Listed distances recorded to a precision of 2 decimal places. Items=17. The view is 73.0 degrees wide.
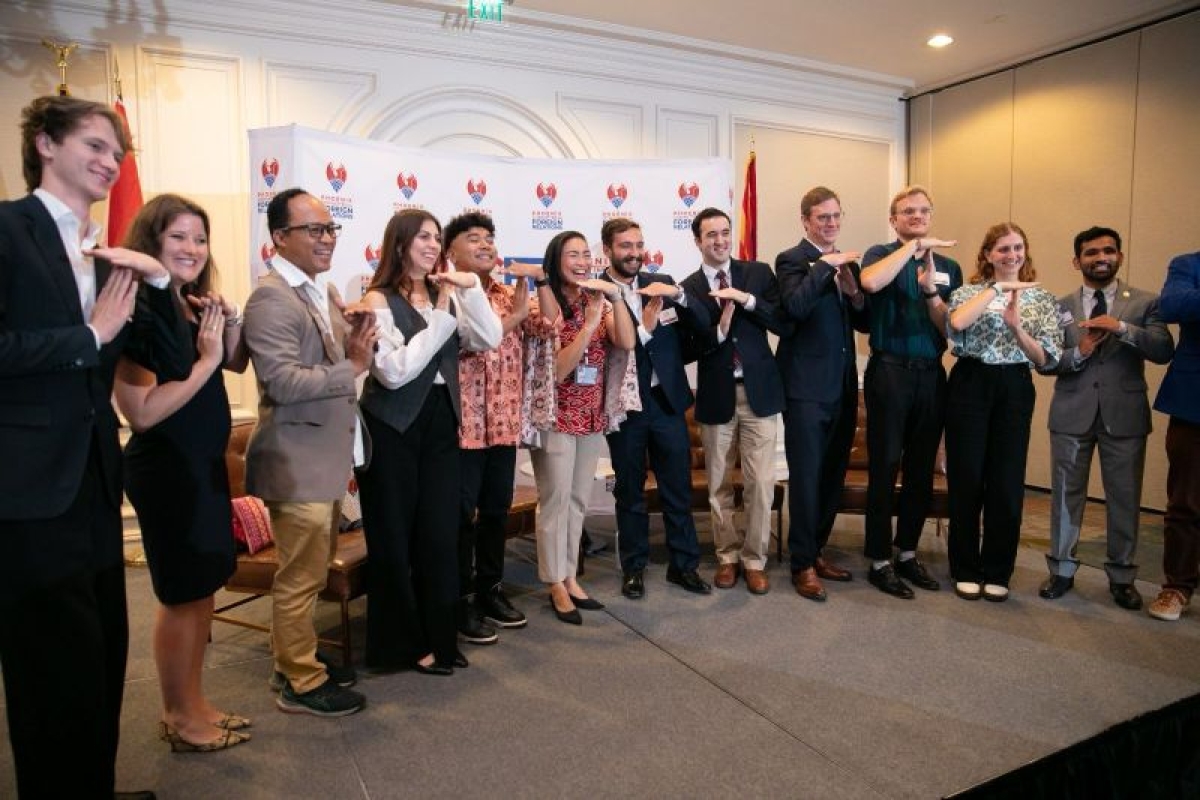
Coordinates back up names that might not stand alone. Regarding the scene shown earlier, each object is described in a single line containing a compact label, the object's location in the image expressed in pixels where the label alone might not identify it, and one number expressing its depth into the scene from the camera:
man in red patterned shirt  3.08
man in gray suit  3.62
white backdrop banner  4.59
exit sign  5.14
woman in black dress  2.12
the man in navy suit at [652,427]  3.50
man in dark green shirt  3.70
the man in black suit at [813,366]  3.71
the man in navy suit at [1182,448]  3.44
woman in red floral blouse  3.34
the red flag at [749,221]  6.34
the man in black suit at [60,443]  1.61
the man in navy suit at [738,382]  3.69
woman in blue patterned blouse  3.60
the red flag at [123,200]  4.32
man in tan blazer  2.39
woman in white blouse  2.72
